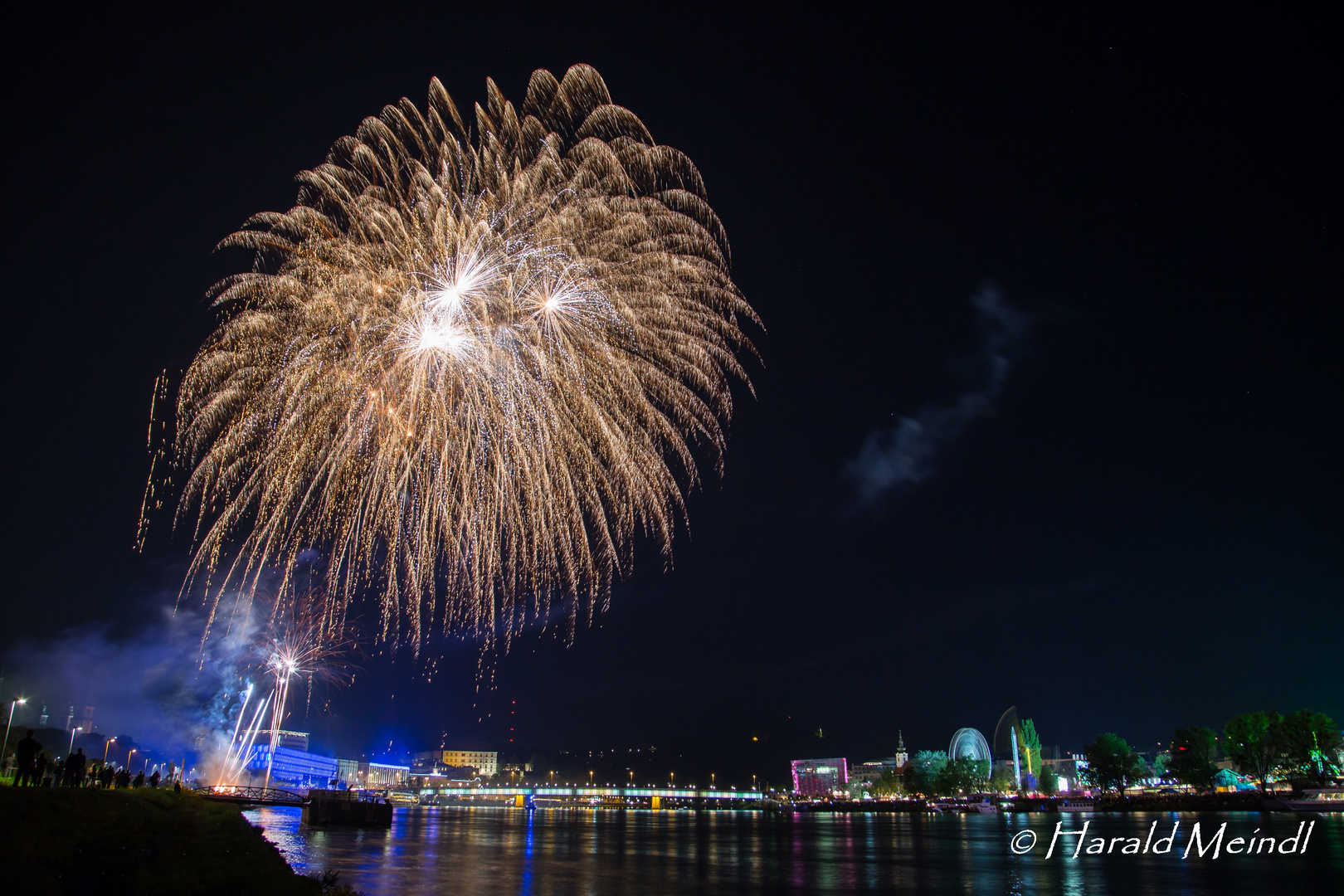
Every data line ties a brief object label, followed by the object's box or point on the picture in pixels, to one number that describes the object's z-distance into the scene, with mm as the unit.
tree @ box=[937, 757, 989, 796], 155500
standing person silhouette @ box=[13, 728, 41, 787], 21391
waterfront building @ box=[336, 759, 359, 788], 188600
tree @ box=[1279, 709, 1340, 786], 91125
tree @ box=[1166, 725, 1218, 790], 106562
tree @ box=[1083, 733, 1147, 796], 115688
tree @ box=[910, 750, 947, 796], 160250
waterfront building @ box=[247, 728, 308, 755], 161375
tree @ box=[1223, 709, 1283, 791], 95188
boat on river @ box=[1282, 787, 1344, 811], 79750
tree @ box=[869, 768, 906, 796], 180750
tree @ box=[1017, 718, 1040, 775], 181750
